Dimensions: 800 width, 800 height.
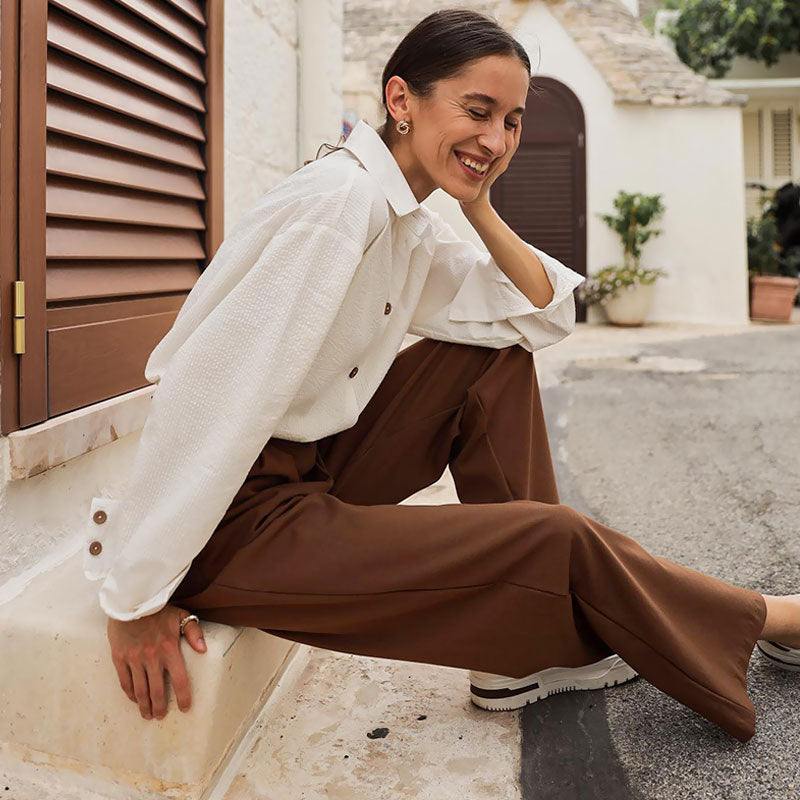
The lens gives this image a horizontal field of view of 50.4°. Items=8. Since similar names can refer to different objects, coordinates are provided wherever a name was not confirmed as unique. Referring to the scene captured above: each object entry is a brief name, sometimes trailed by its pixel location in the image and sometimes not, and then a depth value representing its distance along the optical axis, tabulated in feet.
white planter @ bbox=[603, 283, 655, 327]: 31.63
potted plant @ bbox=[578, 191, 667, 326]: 31.63
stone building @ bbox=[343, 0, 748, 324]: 33.09
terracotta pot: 33.45
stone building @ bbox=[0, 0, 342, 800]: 4.99
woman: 4.61
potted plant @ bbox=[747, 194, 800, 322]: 33.58
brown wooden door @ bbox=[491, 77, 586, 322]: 33.73
